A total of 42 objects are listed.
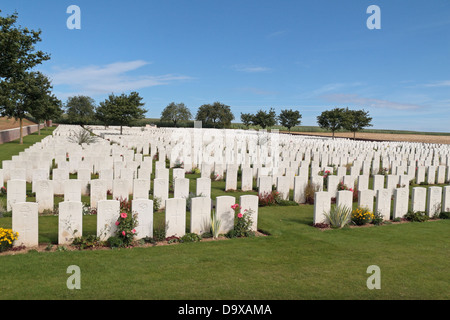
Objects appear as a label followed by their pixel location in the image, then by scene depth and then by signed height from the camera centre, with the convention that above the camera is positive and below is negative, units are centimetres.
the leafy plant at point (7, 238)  603 -185
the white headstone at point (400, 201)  898 -150
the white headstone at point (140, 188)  905 -134
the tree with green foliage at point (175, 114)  9325 +691
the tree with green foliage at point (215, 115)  9269 +681
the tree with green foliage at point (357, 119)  5244 +389
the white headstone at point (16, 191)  871 -144
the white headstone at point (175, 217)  704 -162
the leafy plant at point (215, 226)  722 -183
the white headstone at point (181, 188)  964 -139
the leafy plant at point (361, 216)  848 -181
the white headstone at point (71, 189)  865 -135
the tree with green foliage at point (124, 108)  3912 +335
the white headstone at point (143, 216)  684 -157
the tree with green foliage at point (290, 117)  6961 +509
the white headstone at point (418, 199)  927 -148
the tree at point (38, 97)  3030 +346
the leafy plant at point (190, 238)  696 -202
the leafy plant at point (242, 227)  740 -190
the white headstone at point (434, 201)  940 -153
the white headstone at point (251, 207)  769 -150
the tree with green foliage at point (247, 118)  6981 +463
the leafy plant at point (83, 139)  2380 -22
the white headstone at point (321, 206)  828 -155
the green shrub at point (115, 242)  646 -200
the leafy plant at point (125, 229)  655 -177
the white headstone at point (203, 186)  975 -134
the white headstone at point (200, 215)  729 -163
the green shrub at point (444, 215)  946 -191
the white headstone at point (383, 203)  875 -151
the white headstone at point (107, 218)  661 -158
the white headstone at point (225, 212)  739 -158
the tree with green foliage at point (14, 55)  1694 +428
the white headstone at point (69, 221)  650 -164
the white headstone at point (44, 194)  884 -153
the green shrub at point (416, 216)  904 -190
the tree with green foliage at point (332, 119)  5178 +374
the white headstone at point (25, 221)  629 -161
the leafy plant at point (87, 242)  641 -200
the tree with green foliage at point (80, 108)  8519 +723
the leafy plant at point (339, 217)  820 -178
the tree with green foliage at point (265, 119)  6612 +438
